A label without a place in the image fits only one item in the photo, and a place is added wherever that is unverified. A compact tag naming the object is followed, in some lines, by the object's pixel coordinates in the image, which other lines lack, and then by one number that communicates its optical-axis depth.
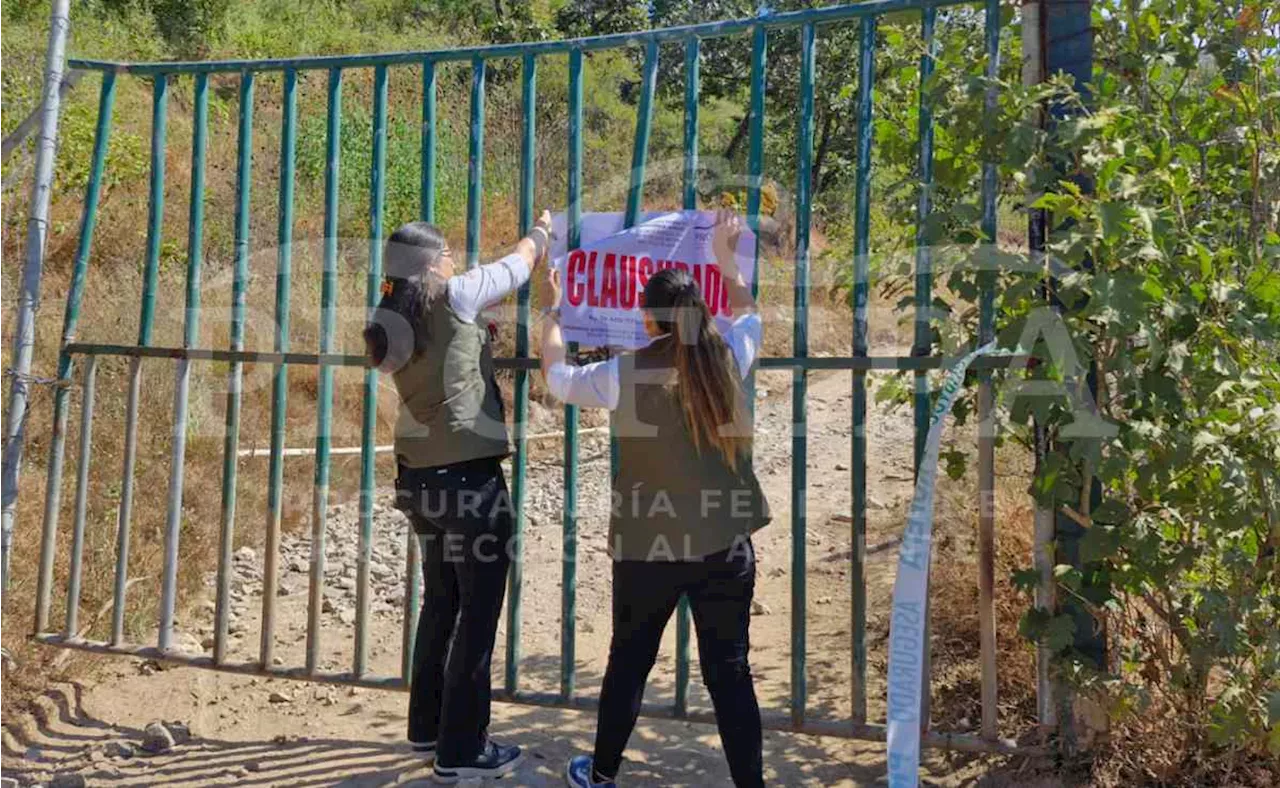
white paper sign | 3.88
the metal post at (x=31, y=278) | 4.47
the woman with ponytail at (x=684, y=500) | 3.29
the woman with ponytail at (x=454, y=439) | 3.65
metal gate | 3.63
